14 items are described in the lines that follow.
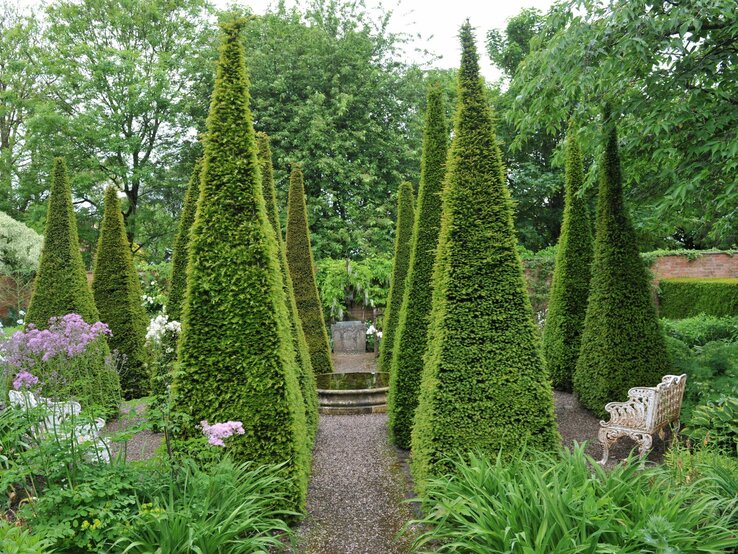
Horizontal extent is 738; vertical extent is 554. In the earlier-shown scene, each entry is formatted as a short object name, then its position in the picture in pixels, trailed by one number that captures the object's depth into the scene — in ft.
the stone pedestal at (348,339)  48.19
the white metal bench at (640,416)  16.96
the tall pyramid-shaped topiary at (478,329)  13.42
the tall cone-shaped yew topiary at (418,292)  20.62
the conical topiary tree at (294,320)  20.94
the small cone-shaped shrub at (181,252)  22.41
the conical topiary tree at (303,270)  33.94
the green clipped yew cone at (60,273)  23.76
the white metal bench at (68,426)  10.24
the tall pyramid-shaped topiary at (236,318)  13.24
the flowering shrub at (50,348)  12.16
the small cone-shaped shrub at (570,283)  26.61
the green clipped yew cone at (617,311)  21.13
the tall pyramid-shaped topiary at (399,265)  32.45
